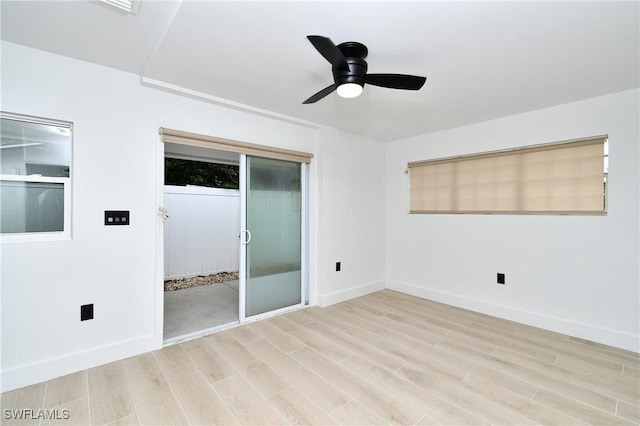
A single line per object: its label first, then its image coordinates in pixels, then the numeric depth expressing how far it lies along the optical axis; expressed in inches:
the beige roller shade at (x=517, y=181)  113.9
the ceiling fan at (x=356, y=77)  75.6
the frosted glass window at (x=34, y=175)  82.0
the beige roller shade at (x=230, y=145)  104.9
